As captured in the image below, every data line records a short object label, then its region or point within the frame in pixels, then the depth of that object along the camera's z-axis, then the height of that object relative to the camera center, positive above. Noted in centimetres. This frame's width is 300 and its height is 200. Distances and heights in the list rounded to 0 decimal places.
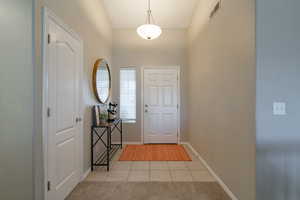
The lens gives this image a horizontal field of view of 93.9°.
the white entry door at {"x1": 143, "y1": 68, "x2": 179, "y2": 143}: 384 -6
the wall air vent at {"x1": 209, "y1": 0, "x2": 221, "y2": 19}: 209 +141
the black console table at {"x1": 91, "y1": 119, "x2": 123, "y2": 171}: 241 -76
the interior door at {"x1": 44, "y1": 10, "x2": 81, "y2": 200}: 148 -12
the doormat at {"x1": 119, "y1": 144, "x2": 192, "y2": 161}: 296 -122
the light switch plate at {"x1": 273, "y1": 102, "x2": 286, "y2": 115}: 131 -8
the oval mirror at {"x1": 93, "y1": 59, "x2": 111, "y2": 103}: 254 +39
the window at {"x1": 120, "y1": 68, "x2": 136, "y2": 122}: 386 +16
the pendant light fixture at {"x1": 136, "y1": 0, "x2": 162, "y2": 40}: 276 +138
